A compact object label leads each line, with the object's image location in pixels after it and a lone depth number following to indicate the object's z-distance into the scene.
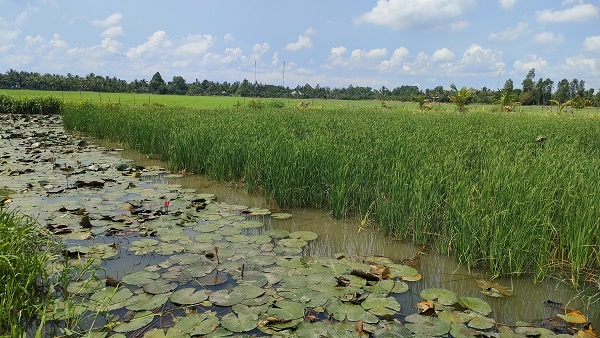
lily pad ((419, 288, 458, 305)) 2.87
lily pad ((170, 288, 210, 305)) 2.78
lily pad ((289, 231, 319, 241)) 4.18
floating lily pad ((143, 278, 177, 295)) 2.93
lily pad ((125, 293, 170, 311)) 2.69
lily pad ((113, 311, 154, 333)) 2.45
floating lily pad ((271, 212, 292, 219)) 4.93
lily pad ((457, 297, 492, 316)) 2.74
